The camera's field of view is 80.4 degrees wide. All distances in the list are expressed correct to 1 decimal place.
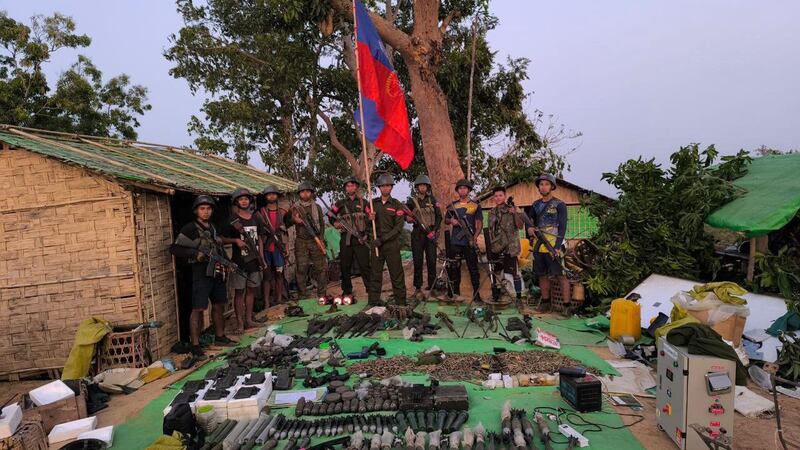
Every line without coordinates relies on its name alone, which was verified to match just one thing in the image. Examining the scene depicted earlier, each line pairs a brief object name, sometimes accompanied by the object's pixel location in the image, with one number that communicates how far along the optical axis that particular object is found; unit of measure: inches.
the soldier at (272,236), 343.9
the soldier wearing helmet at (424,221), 370.9
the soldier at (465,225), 351.3
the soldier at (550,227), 316.2
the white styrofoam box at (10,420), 153.6
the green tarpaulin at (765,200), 229.1
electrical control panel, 140.8
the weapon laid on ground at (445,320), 292.1
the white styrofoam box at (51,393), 183.3
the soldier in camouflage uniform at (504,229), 335.0
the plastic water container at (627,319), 256.4
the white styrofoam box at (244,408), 181.9
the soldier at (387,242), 346.9
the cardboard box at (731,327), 214.7
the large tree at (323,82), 473.1
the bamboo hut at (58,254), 247.3
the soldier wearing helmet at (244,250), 302.7
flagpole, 318.8
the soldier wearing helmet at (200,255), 261.7
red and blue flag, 333.7
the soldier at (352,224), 350.9
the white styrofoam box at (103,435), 168.9
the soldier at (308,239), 377.1
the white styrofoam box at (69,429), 174.1
